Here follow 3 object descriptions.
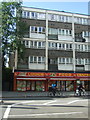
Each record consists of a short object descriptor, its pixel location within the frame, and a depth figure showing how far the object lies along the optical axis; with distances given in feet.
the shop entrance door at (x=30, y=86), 91.47
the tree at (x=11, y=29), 83.05
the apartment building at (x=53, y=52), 90.89
